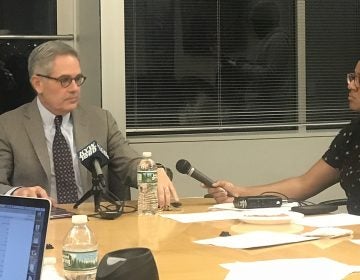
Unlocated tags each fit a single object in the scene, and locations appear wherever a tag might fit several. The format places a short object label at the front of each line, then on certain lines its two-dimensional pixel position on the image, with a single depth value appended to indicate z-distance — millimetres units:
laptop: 1293
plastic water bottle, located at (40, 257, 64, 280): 1719
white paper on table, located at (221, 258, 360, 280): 1701
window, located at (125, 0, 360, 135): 4367
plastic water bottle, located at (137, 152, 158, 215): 2715
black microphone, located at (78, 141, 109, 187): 2771
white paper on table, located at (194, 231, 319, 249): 2068
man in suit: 3107
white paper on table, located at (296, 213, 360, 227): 2406
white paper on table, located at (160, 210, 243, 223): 2561
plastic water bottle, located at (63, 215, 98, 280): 1621
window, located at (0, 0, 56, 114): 4297
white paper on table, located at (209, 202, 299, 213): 2662
